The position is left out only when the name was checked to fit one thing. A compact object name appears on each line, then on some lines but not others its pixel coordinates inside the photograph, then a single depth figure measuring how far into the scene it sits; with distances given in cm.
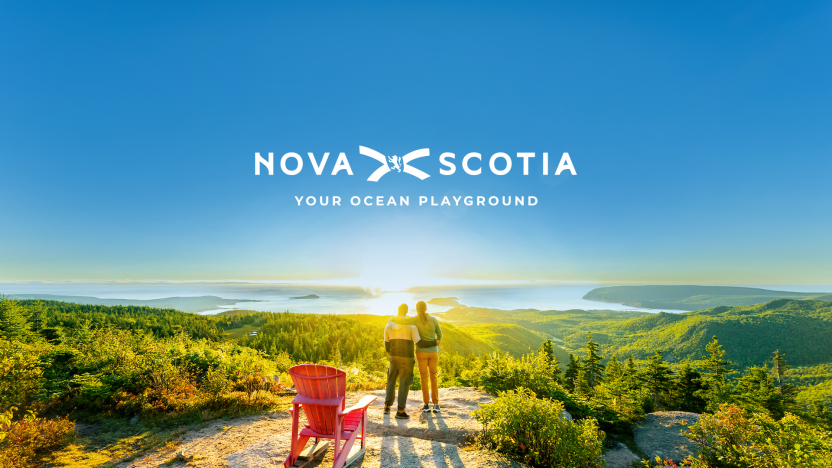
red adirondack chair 437
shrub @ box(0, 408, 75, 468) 484
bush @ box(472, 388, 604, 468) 454
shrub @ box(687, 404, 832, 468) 413
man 633
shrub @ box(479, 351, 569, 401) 885
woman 675
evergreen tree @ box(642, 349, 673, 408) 3369
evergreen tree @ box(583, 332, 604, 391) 3981
